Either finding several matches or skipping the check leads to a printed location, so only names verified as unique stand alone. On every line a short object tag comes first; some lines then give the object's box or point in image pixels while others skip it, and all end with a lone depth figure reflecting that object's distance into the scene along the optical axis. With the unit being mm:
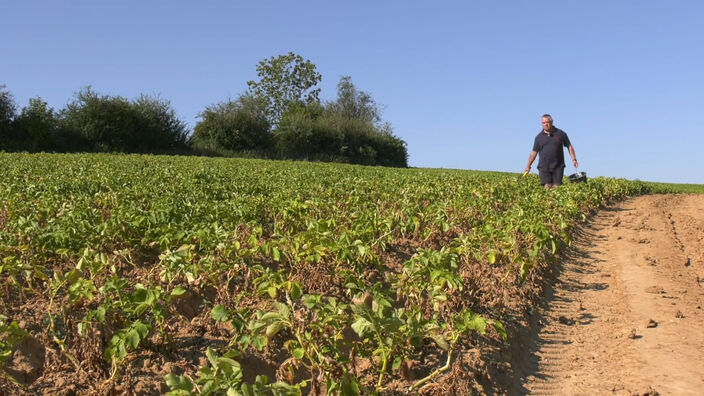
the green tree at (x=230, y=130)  45438
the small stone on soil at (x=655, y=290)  6504
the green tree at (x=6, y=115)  37312
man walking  13242
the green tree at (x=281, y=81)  65625
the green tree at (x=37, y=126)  37406
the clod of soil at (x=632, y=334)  5035
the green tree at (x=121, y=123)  39844
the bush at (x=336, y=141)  48094
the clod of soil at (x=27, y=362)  3576
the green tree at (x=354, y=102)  67375
